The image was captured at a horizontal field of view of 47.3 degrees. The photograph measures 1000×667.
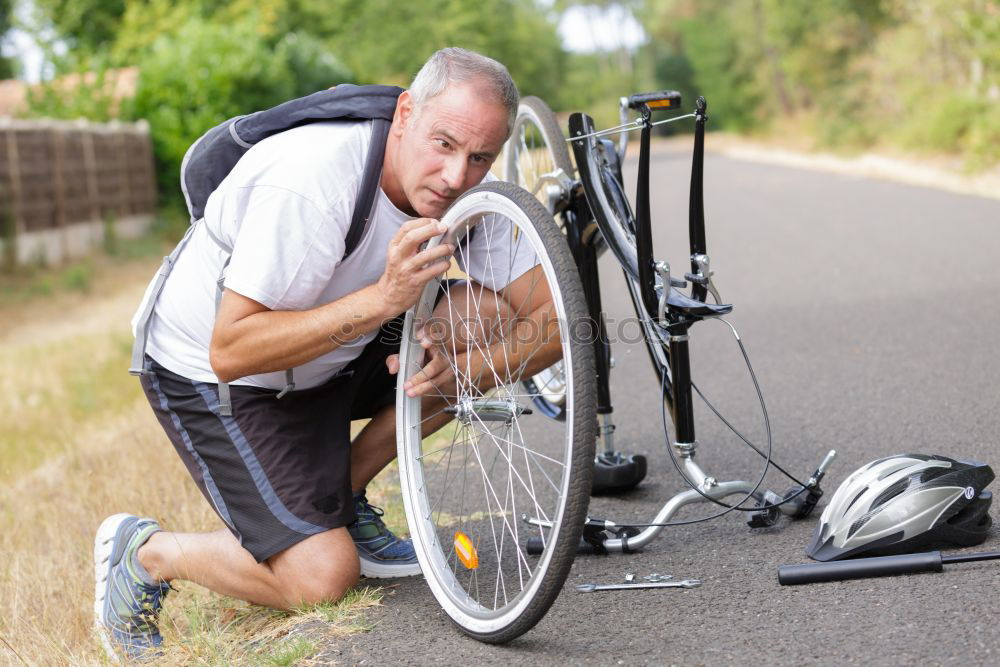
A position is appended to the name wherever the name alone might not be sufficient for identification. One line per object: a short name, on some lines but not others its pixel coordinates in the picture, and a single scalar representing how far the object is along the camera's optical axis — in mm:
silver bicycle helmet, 2967
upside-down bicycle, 2580
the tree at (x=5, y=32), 42325
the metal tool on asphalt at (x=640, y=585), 3051
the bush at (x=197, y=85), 23391
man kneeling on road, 2945
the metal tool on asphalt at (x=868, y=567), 2871
